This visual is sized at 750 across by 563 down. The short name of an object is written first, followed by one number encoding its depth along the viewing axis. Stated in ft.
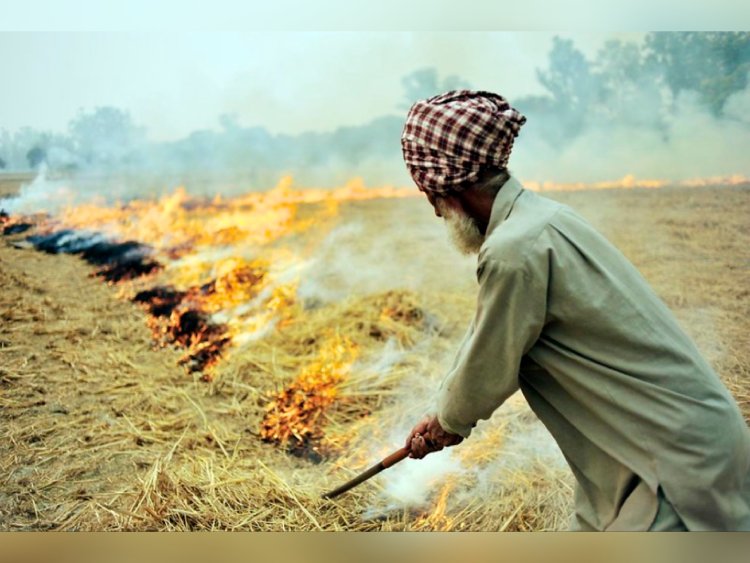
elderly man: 6.41
